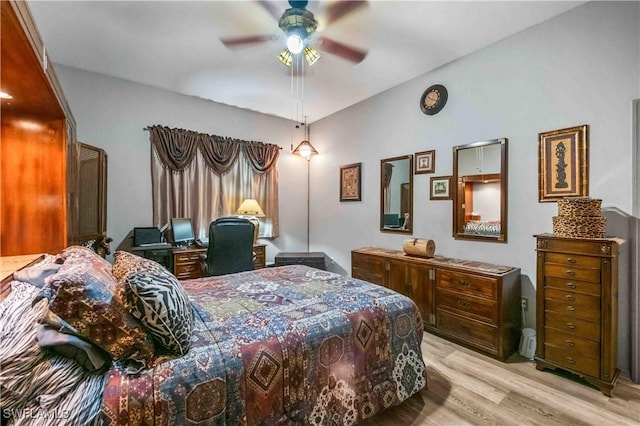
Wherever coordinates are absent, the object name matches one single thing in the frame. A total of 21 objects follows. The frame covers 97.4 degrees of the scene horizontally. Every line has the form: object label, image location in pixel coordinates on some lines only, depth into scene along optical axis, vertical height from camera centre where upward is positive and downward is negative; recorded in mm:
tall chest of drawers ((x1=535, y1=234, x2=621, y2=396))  1992 -710
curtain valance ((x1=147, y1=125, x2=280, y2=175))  3898 +961
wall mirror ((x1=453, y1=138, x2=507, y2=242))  2855 +240
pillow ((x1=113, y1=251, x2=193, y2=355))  1164 -406
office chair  3160 -394
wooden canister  3168 -395
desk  3381 -563
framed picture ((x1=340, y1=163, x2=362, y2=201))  4453 +492
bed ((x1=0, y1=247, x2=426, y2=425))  1021 -644
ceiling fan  2115 +1606
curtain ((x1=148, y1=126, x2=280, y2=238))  3912 +549
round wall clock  3322 +1381
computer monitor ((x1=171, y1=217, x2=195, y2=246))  3738 -260
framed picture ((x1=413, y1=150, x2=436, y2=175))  3446 +643
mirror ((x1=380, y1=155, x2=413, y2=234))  3734 +258
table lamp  4336 +34
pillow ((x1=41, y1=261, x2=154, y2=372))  1066 -415
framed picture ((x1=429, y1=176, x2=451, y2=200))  3303 +299
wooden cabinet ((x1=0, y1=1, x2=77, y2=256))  1831 +270
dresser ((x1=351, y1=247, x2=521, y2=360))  2504 -831
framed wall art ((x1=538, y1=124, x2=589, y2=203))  2371 +438
